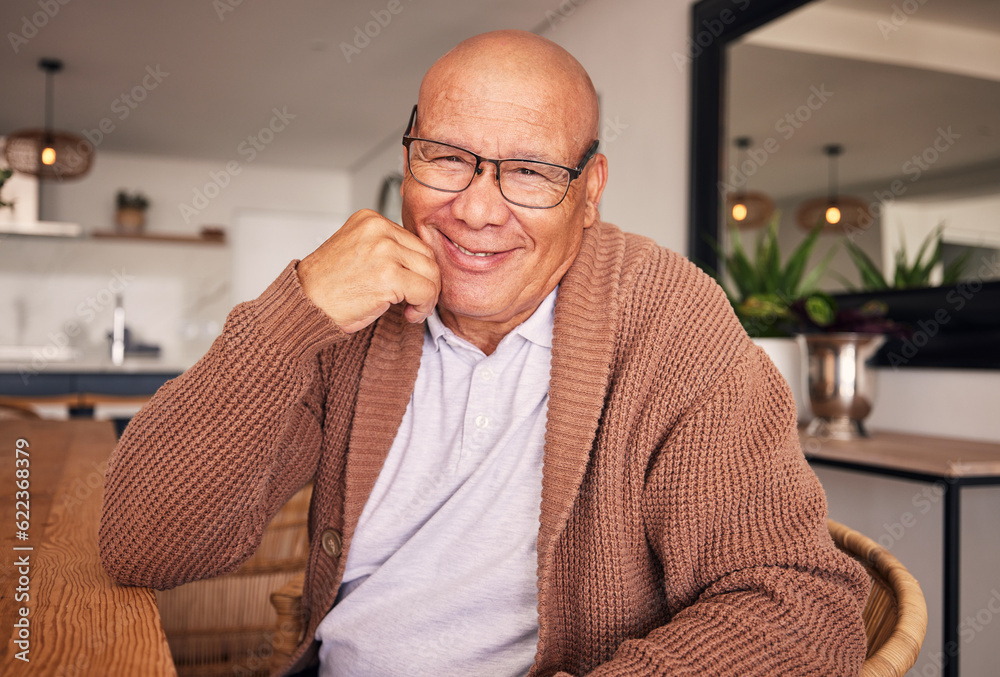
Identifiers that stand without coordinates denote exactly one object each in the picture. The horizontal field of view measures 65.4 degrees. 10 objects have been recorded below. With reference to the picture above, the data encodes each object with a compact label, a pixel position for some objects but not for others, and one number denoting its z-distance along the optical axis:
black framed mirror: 1.86
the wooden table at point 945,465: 1.39
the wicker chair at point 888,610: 0.71
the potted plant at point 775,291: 2.06
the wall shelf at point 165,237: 6.49
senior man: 0.82
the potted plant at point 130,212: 6.55
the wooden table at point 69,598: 0.65
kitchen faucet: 6.68
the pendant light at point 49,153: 4.39
